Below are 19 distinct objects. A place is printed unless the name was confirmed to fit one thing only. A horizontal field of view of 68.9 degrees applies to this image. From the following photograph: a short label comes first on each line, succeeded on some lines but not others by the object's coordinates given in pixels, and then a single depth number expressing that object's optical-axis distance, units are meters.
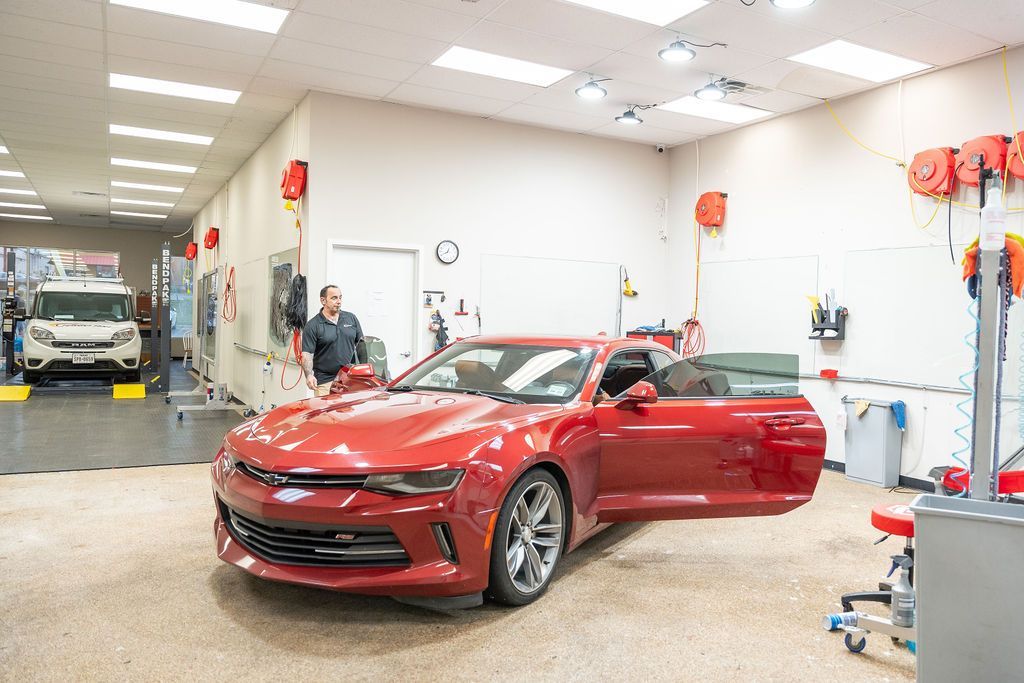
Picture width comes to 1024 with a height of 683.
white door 7.15
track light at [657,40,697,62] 5.36
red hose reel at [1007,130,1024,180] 5.34
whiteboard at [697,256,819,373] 7.16
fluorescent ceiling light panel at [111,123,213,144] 8.98
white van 11.01
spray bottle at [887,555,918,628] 2.81
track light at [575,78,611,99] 6.46
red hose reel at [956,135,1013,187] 5.46
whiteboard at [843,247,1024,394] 5.89
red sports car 2.78
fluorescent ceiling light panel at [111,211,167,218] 16.83
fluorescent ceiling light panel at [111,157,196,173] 10.98
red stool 2.76
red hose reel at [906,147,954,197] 5.80
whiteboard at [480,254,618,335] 7.88
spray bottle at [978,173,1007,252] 2.60
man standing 5.86
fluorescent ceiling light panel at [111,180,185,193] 12.94
